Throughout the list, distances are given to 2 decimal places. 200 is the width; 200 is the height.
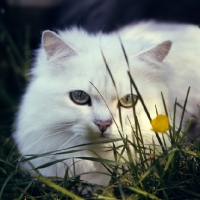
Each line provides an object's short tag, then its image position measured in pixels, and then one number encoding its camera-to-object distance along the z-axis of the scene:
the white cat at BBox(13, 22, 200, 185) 0.46
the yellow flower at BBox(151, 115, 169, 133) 0.40
